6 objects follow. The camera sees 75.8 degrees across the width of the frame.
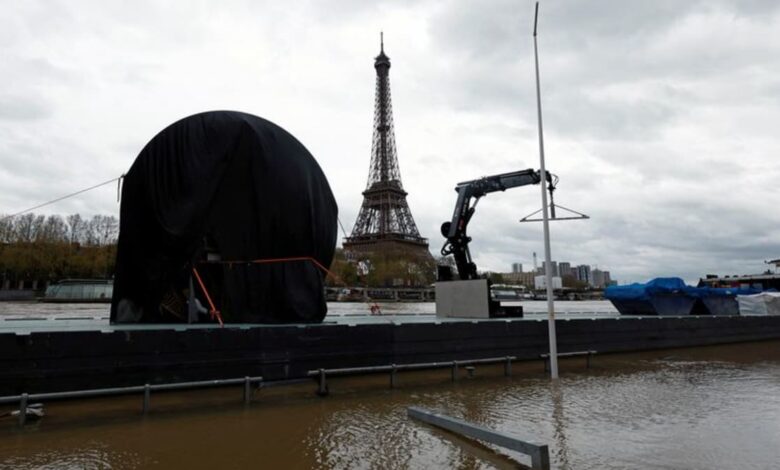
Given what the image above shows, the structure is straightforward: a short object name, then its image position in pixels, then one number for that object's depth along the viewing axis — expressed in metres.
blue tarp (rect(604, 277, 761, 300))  24.48
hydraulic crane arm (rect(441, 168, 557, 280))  21.56
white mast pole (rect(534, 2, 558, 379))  11.73
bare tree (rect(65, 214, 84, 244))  95.44
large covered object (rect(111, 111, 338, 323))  12.20
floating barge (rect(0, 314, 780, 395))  8.59
